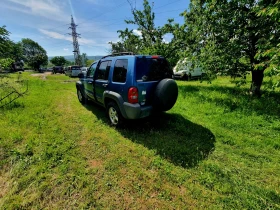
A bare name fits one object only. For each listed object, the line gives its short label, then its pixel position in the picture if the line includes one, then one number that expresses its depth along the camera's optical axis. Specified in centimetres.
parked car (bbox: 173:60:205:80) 1503
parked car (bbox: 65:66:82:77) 2232
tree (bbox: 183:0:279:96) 604
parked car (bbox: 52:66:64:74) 3377
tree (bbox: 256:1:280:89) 280
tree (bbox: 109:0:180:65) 966
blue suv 364
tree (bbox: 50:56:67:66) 6419
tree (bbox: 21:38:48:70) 7731
